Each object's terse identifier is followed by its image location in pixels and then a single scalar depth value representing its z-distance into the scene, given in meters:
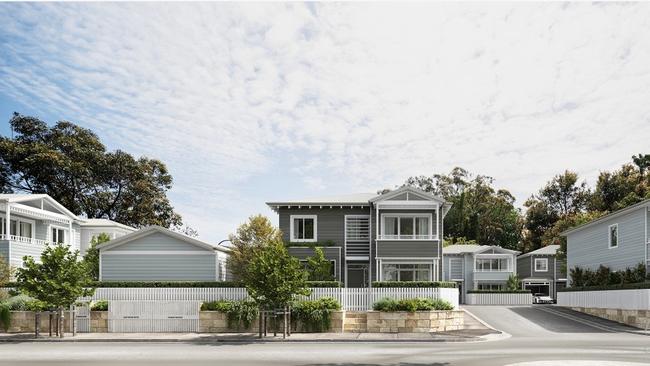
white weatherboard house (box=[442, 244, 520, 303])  68.25
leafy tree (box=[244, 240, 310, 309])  29.58
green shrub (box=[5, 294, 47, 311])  31.90
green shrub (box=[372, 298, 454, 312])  31.55
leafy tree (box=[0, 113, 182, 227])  64.12
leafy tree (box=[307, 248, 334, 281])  39.94
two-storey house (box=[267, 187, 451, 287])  43.75
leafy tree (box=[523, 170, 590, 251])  92.06
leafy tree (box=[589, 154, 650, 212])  76.39
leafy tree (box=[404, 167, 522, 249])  90.12
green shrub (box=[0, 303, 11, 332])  31.67
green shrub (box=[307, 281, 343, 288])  32.59
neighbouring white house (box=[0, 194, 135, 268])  40.56
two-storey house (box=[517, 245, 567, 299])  72.94
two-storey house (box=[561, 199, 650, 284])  37.88
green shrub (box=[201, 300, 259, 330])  31.48
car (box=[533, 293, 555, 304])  68.38
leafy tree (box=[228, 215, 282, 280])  39.00
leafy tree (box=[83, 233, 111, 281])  41.81
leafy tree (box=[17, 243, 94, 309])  29.59
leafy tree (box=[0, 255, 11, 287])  35.39
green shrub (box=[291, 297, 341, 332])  31.22
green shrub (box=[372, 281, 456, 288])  32.47
